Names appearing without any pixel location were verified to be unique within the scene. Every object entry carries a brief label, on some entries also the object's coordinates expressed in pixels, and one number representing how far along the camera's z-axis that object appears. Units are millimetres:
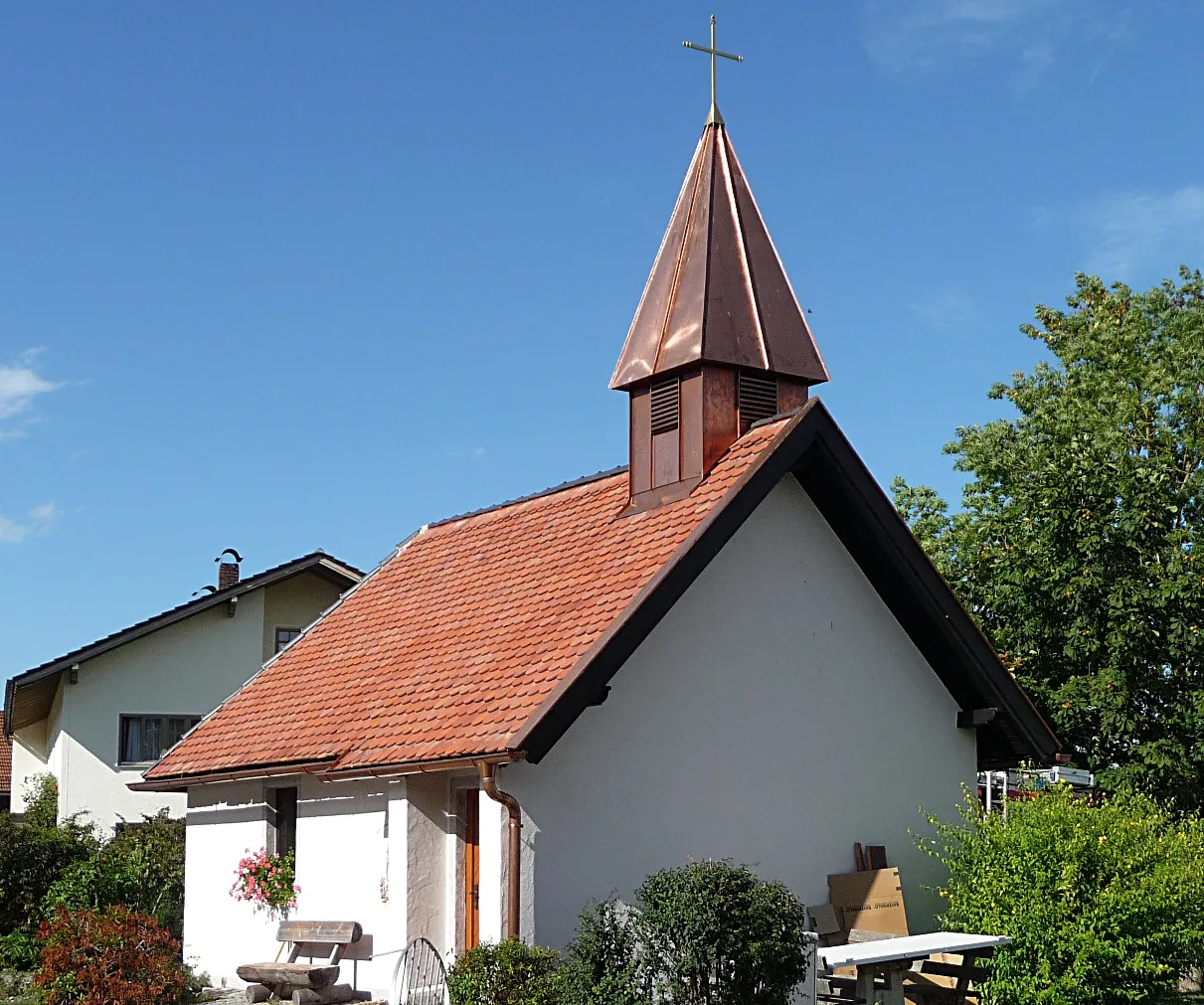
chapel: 13398
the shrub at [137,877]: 20781
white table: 11680
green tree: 18703
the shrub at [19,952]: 21016
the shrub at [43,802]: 29375
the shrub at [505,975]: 11930
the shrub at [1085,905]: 12820
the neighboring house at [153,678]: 31125
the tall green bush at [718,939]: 11055
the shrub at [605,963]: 11188
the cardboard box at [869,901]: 14961
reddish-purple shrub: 14422
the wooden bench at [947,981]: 13844
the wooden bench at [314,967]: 14805
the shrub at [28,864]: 23672
